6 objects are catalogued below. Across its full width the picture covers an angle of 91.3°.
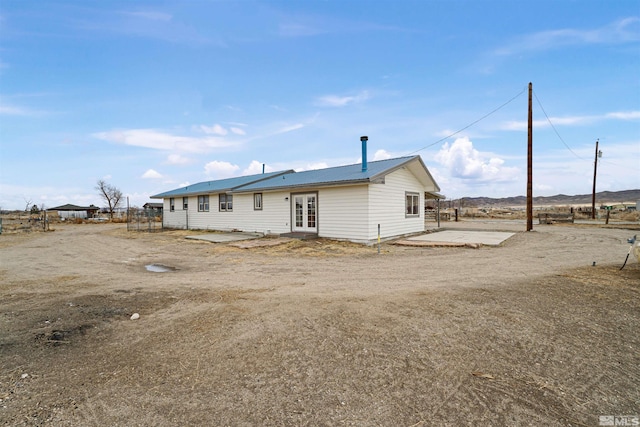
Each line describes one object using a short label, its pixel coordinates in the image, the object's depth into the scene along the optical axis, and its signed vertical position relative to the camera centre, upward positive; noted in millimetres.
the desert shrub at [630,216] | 29103 -1487
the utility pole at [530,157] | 17844 +2633
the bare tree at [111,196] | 49438 +1966
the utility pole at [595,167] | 31266 +3500
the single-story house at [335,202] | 13617 +206
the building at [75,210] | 56188 -265
